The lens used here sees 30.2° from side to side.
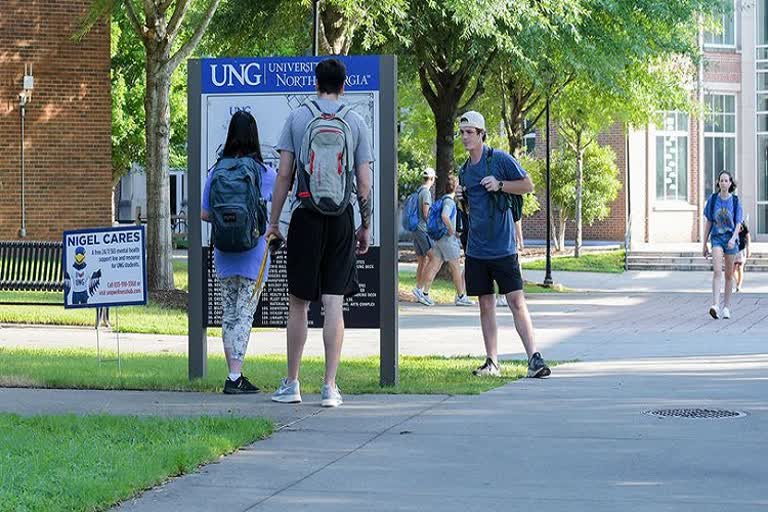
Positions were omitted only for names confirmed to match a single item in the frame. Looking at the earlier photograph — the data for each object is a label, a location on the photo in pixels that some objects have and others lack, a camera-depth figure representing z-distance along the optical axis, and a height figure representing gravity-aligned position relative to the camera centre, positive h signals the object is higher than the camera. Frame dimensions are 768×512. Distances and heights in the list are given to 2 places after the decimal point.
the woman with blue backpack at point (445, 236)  20.81 -0.08
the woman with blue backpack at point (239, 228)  9.17 +0.03
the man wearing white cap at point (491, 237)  10.52 -0.05
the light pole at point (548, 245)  26.95 -0.30
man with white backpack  8.55 +0.18
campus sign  9.63 +0.54
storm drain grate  8.44 -1.12
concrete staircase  35.19 -0.84
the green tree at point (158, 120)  20.45 +1.64
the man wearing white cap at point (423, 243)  21.30 -0.19
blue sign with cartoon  11.21 -0.29
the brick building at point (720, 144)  43.62 +2.63
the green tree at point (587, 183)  41.38 +1.35
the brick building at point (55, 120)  24.89 +2.01
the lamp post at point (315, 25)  18.70 +2.80
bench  17.47 -0.41
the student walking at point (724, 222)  17.98 +0.07
